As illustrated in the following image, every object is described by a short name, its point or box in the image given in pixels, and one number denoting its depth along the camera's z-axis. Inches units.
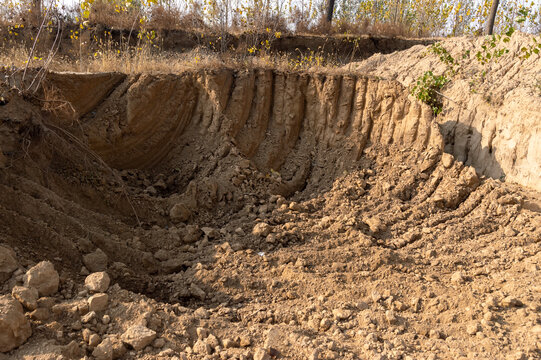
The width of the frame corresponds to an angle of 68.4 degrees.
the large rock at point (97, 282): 126.4
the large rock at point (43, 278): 119.3
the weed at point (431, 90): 261.1
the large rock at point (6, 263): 121.1
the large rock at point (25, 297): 112.7
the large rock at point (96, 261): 149.7
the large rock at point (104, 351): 104.7
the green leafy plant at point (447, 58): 283.7
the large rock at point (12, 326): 101.6
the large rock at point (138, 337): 109.5
